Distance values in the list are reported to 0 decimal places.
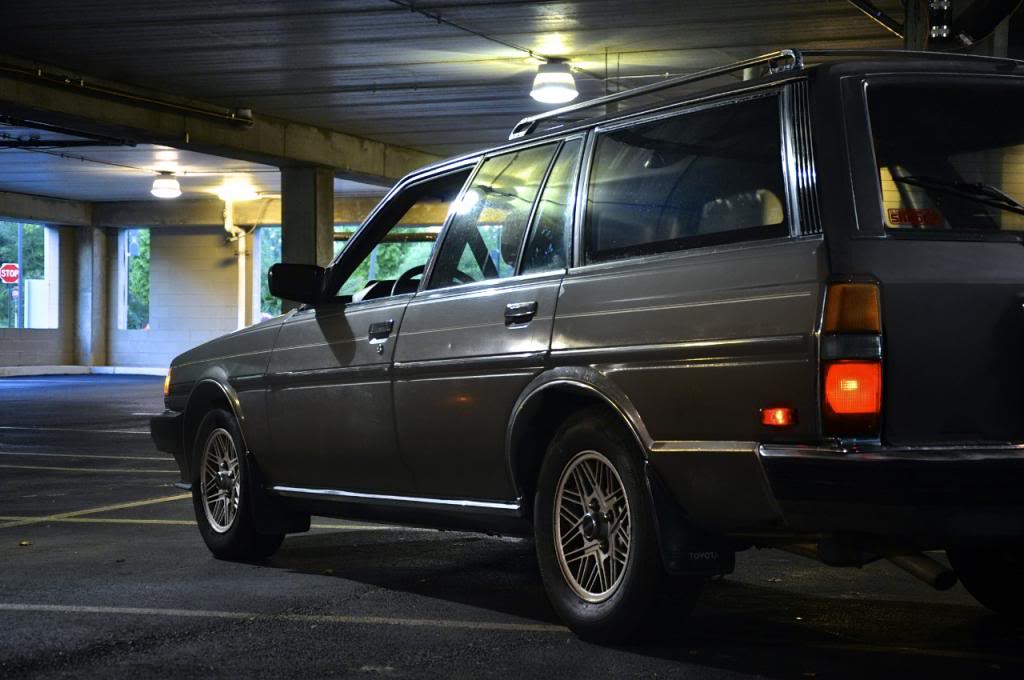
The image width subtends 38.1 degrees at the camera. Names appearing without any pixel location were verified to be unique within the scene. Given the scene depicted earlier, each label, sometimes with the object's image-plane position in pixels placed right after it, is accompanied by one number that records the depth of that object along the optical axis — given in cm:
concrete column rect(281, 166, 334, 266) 2486
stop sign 4072
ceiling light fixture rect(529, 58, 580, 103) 1780
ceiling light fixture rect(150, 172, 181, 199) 2966
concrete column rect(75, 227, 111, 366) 4056
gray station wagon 432
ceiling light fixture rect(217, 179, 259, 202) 3431
